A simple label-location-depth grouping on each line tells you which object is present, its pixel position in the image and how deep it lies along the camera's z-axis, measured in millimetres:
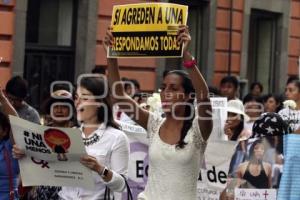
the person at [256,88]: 13673
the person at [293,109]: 7228
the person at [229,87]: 10211
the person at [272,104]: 10398
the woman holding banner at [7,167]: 5762
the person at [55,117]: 5252
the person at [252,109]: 8975
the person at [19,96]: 8008
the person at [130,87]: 11036
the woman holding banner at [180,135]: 4738
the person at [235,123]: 7422
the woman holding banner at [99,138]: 5008
